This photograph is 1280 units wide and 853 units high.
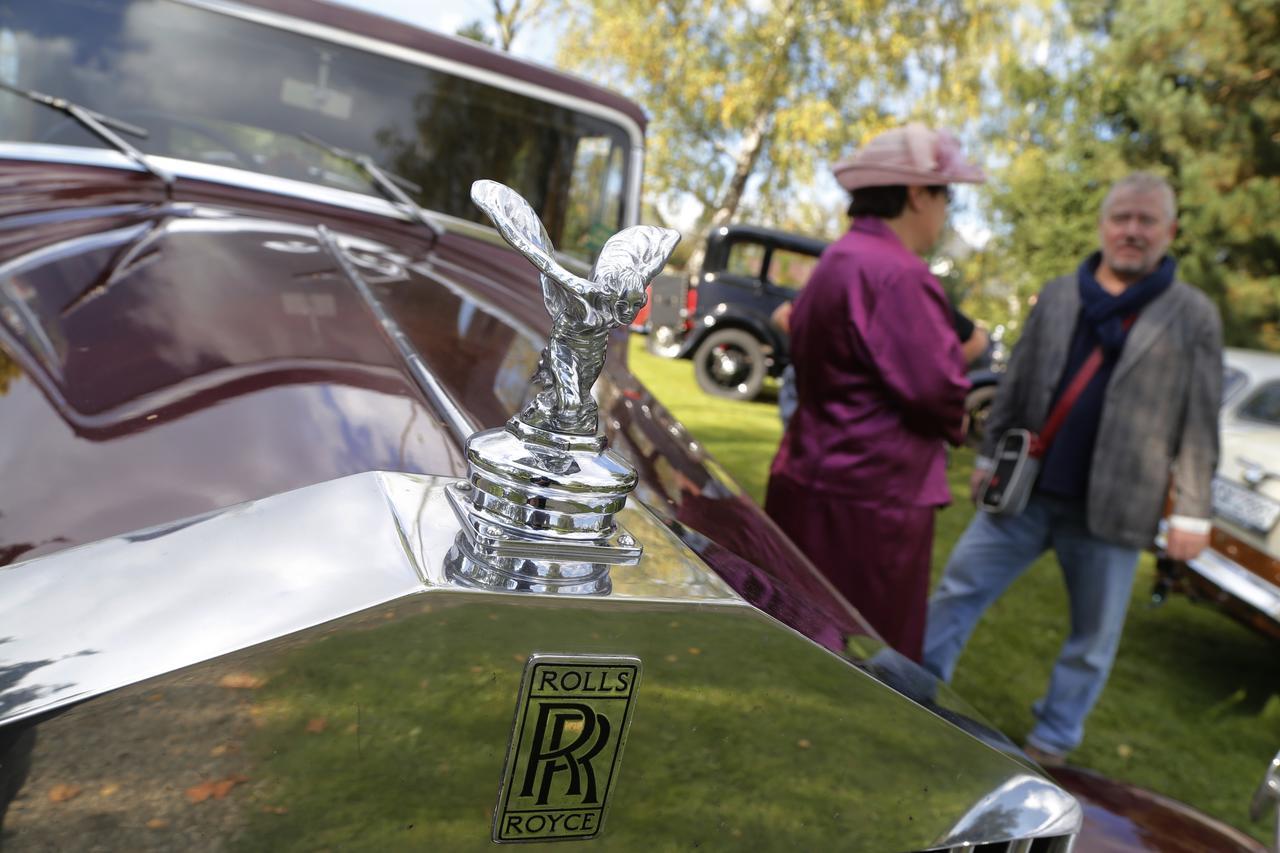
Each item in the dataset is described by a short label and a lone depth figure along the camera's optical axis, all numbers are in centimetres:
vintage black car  1009
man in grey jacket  260
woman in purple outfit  208
